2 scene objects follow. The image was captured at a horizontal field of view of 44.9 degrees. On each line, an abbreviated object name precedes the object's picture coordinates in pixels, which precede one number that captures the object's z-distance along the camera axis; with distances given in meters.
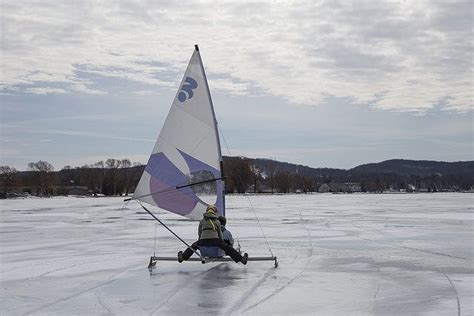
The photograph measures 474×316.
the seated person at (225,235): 10.02
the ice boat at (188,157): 10.73
